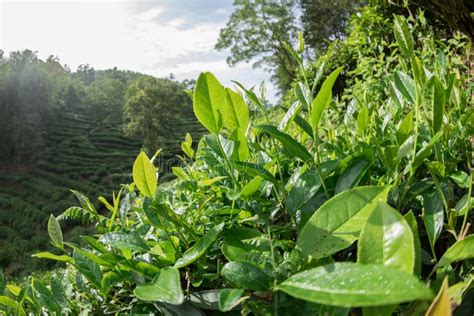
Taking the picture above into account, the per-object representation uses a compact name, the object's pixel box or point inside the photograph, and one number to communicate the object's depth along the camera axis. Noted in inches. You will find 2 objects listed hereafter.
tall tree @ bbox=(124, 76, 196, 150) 1163.3
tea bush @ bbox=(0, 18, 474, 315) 9.9
